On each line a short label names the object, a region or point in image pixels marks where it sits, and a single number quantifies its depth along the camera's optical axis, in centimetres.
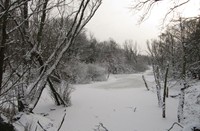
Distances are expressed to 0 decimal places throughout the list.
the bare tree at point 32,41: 156
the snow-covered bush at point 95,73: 2041
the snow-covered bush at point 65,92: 837
